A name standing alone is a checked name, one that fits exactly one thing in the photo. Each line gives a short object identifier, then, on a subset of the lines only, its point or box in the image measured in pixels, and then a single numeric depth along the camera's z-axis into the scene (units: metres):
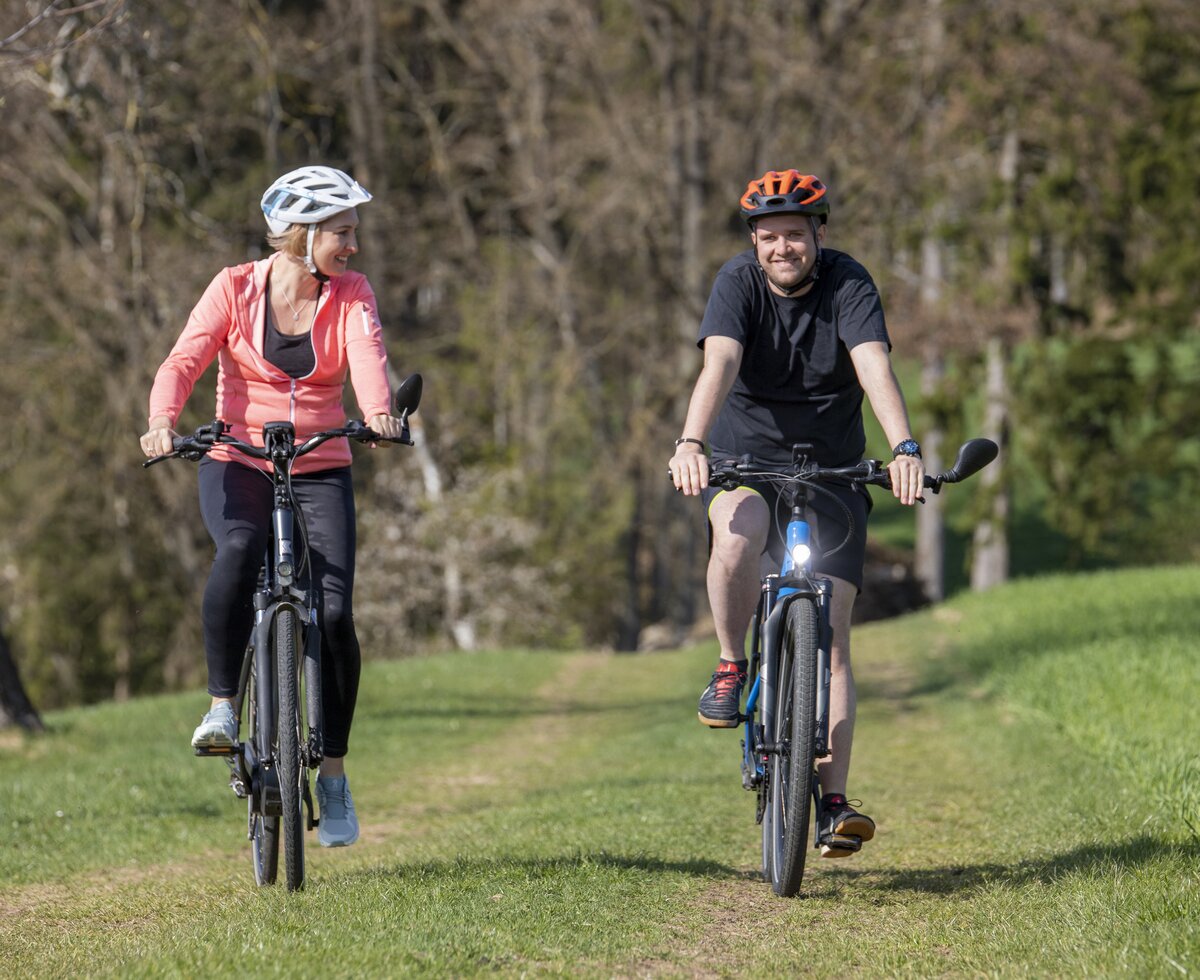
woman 11.33
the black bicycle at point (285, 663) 10.87
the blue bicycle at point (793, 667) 10.59
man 11.01
